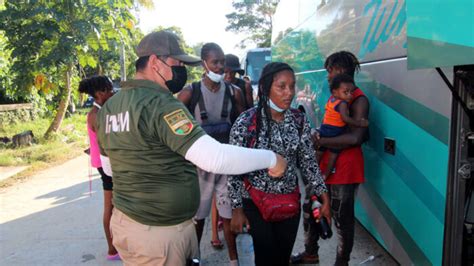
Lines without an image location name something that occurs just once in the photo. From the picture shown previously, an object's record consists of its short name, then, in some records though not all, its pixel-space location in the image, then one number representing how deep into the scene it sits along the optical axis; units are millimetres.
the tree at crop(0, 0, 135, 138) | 8336
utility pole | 15895
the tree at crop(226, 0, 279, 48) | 36625
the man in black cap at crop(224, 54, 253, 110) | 4758
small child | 2912
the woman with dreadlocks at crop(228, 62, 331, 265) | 2352
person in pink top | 3475
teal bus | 1695
